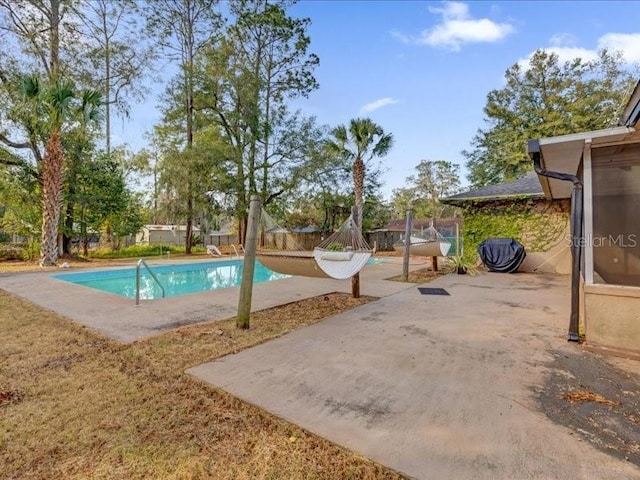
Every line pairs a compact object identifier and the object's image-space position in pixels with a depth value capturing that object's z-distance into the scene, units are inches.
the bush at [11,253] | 468.8
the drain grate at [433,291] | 233.0
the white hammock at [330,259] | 176.7
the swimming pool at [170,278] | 293.0
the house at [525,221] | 332.5
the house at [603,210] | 114.6
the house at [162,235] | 885.6
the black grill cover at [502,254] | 336.8
